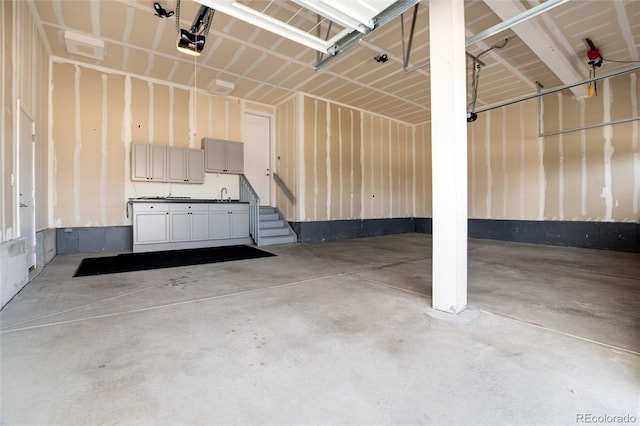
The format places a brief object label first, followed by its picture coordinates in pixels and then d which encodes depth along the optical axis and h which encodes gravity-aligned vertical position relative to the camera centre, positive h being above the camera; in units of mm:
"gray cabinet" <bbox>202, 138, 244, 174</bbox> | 6520 +1361
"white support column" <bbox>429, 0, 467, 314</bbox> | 2402 +502
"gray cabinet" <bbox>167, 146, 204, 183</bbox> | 6086 +1067
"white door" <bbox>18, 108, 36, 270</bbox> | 3455 +389
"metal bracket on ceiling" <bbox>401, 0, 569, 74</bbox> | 2410 +1801
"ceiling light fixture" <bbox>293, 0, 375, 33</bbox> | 2327 +1773
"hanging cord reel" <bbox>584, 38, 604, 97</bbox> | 4647 +2660
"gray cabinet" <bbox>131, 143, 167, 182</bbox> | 5730 +1066
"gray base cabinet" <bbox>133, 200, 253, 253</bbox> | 5436 -261
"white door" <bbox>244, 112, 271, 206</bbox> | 7379 +1587
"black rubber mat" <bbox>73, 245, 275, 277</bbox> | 3993 -785
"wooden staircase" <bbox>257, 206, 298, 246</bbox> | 6536 -435
